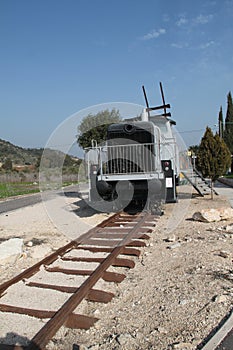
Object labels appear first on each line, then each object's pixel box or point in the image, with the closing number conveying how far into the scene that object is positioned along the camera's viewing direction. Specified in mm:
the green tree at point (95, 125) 18203
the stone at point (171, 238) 7356
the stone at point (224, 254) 5936
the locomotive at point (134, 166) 9836
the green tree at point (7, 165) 63650
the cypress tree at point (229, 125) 52469
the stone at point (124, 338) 3332
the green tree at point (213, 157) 14578
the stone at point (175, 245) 6812
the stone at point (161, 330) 3507
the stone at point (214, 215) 9328
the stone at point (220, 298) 4075
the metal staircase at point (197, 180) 15887
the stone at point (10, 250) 6129
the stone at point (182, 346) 3139
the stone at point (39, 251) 6700
